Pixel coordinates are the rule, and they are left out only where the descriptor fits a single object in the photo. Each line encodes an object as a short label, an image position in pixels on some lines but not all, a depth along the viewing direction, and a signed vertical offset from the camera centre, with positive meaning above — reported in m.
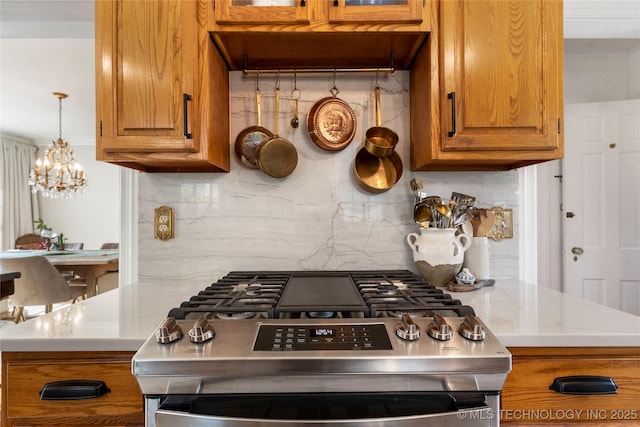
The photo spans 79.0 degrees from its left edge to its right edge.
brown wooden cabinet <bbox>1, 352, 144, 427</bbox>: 0.93 -0.42
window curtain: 6.07 +0.36
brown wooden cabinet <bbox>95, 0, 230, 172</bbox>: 1.30 +0.46
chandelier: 4.72 +0.49
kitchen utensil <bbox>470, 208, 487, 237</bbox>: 1.60 -0.03
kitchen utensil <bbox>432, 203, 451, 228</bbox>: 1.47 -0.01
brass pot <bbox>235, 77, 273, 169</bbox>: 1.61 +0.31
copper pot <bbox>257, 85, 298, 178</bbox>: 1.56 +0.23
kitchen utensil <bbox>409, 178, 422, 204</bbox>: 1.58 +0.10
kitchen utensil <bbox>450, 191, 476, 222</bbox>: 1.50 +0.04
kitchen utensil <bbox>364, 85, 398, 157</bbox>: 1.60 +0.33
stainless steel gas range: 0.78 -0.32
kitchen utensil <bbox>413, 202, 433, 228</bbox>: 1.54 -0.01
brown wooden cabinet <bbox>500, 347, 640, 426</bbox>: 0.95 -0.43
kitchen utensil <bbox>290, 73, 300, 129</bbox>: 1.64 +0.47
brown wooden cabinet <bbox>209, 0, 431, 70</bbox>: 1.30 +0.65
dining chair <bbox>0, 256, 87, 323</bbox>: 3.42 -0.61
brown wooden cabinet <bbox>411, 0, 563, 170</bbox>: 1.32 +0.47
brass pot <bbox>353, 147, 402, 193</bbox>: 1.63 +0.18
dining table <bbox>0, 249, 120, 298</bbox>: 3.95 -0.51
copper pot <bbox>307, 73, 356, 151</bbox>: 1.61 +0.37
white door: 2.75 +0.07
